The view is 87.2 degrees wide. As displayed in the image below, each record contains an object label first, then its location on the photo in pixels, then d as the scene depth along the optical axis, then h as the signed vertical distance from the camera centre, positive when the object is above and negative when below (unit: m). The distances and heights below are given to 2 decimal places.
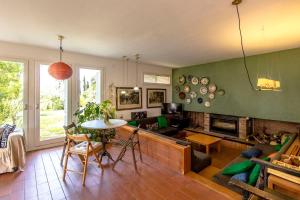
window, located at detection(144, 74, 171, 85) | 6.20 +0.86
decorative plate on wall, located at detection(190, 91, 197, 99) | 6.28 +0.17
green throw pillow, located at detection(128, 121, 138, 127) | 4.88 -0.74
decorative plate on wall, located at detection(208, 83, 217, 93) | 5.69 +0.42
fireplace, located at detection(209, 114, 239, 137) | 5.30 -0.90
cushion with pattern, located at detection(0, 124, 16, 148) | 2.86 -0.63
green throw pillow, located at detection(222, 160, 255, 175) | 2.57 -1.15
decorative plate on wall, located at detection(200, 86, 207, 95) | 5.97 +0.35
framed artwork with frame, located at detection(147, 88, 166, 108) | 6.25 +0.09
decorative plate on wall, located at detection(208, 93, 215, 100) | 5.74 +0.12
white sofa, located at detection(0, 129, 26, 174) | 2.77 -0.98
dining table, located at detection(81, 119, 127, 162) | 2.94 -0.49
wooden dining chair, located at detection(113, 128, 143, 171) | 2.91 -0.82
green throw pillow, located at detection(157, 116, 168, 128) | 5.73 -0.83
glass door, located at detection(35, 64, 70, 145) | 3.97 -0.20
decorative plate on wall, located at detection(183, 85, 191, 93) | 6.52 +0.47
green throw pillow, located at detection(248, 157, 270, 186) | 2.20 -1.10
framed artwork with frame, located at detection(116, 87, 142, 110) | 5.31 +0.05
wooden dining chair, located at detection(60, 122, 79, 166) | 2.85 -0.75
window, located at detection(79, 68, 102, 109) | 4.59 +0.42
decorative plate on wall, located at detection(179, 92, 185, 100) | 6.70 +0.18
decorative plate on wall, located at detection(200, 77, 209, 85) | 5.89 +0.71
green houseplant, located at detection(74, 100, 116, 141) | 3.79 -0.39
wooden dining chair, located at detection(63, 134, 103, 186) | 2.50 -0.84
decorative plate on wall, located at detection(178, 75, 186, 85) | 6.67 +0.83
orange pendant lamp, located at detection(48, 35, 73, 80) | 3.05 +0.57
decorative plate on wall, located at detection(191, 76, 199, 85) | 6.22 +0.75
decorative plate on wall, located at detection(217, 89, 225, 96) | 5.50 +0.25
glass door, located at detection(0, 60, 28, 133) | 3.65 +0.11
